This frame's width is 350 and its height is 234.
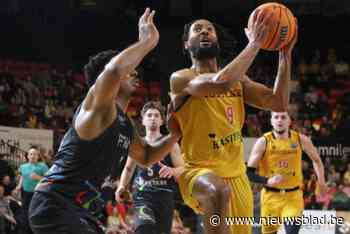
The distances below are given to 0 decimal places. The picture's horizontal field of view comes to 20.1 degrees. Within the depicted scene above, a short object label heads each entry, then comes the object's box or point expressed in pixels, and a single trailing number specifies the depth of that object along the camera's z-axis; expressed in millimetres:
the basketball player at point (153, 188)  10945
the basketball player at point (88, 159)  5648
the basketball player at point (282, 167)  12415
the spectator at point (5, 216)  16486
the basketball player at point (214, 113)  6929
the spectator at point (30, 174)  16486
